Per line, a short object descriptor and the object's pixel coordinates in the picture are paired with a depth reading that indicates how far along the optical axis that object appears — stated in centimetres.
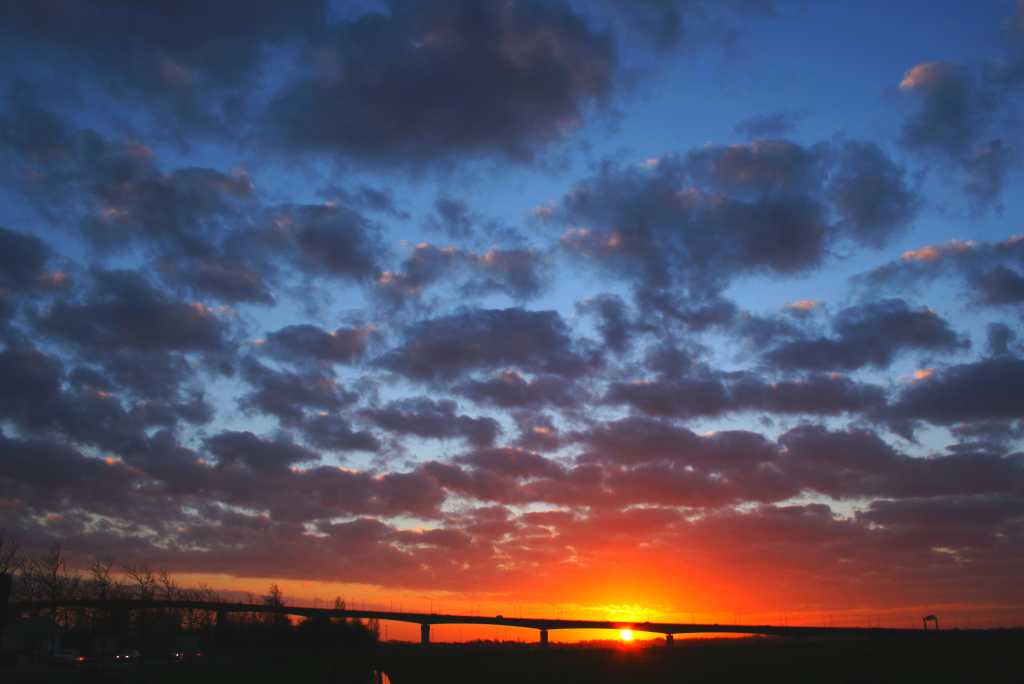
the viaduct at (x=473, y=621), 13438
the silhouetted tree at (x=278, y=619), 14765
